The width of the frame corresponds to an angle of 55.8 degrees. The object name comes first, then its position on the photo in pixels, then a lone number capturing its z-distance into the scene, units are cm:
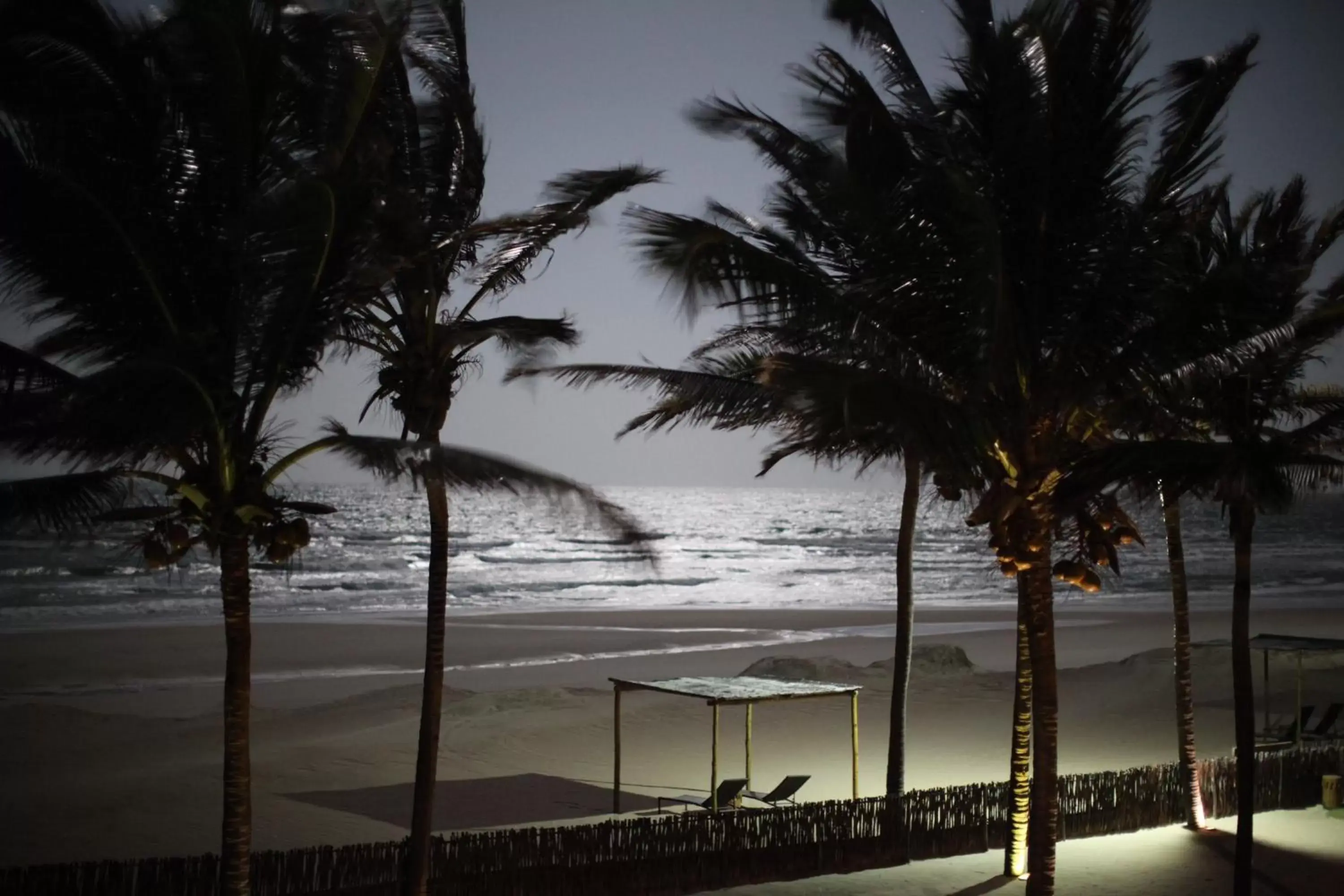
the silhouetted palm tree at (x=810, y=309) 817
